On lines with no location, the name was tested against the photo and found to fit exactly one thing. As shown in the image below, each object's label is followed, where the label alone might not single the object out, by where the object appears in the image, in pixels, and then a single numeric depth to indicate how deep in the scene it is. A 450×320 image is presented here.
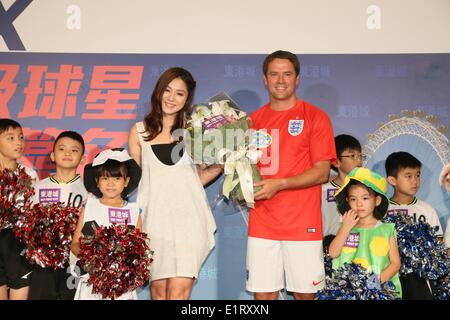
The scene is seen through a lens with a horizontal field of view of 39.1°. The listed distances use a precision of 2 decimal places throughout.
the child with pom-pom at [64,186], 4.48
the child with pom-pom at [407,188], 4.77
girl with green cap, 4.16
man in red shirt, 4.25
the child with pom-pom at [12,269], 4.37
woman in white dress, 4.36
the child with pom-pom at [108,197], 4.27
